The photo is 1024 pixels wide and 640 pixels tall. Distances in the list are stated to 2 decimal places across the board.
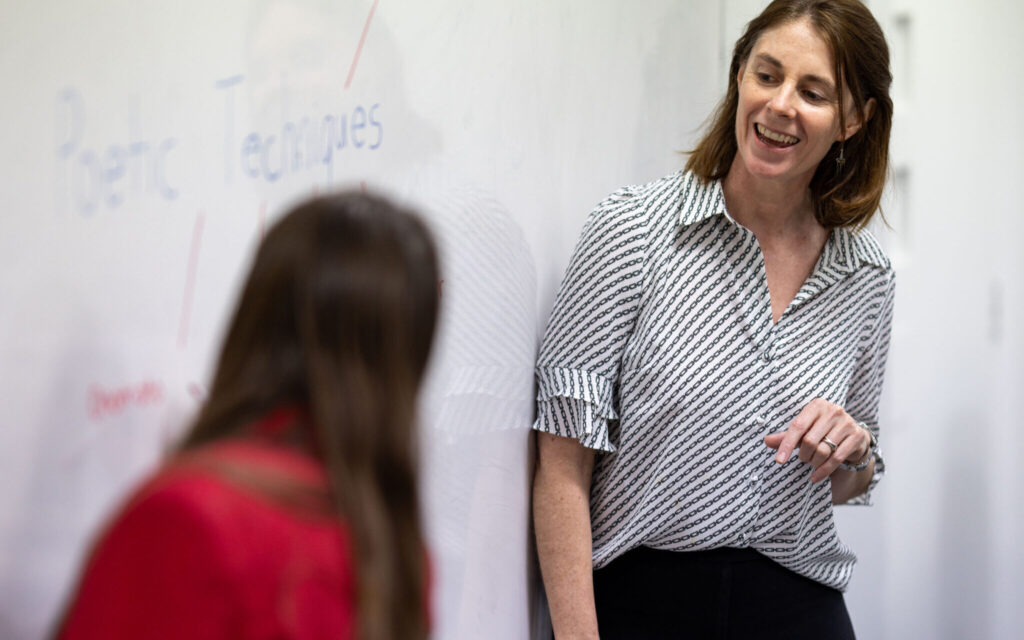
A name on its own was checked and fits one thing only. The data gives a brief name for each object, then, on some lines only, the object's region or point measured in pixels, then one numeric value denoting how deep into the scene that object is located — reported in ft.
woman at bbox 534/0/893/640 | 9.25
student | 6.02
